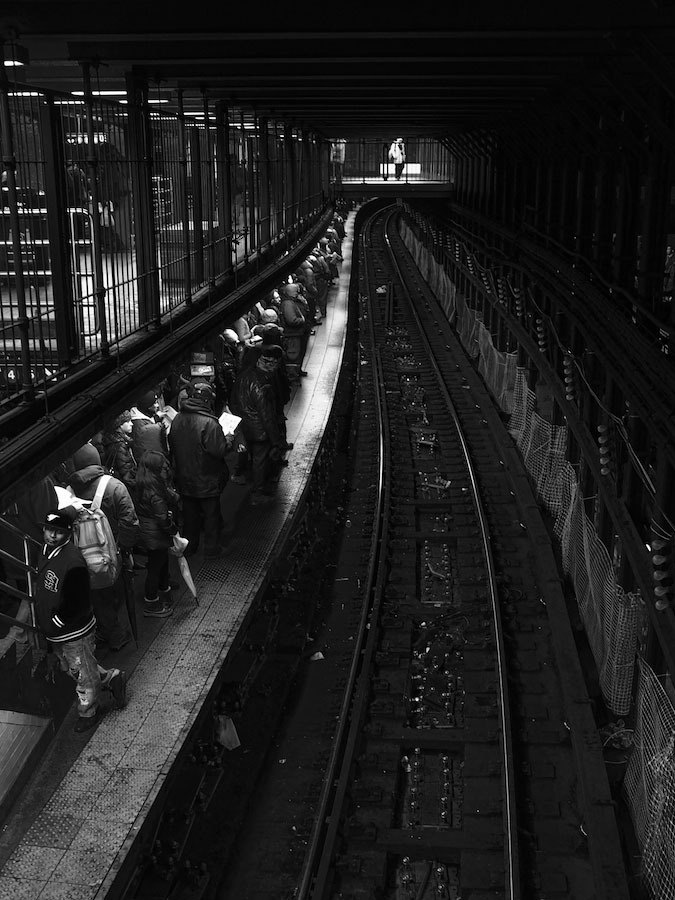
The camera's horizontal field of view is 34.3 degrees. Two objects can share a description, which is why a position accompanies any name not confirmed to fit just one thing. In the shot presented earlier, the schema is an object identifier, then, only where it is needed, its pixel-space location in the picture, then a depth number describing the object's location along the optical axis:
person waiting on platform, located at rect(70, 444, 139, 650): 7.61
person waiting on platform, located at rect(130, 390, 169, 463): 8.45
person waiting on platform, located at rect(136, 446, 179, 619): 8.28
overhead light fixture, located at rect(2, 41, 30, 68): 7.06
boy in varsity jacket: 6.62
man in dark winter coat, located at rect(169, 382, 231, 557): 9.18
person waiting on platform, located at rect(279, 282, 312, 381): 17.19
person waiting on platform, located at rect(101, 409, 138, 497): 8.89
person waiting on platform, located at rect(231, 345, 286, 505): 11.29
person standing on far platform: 37.81
